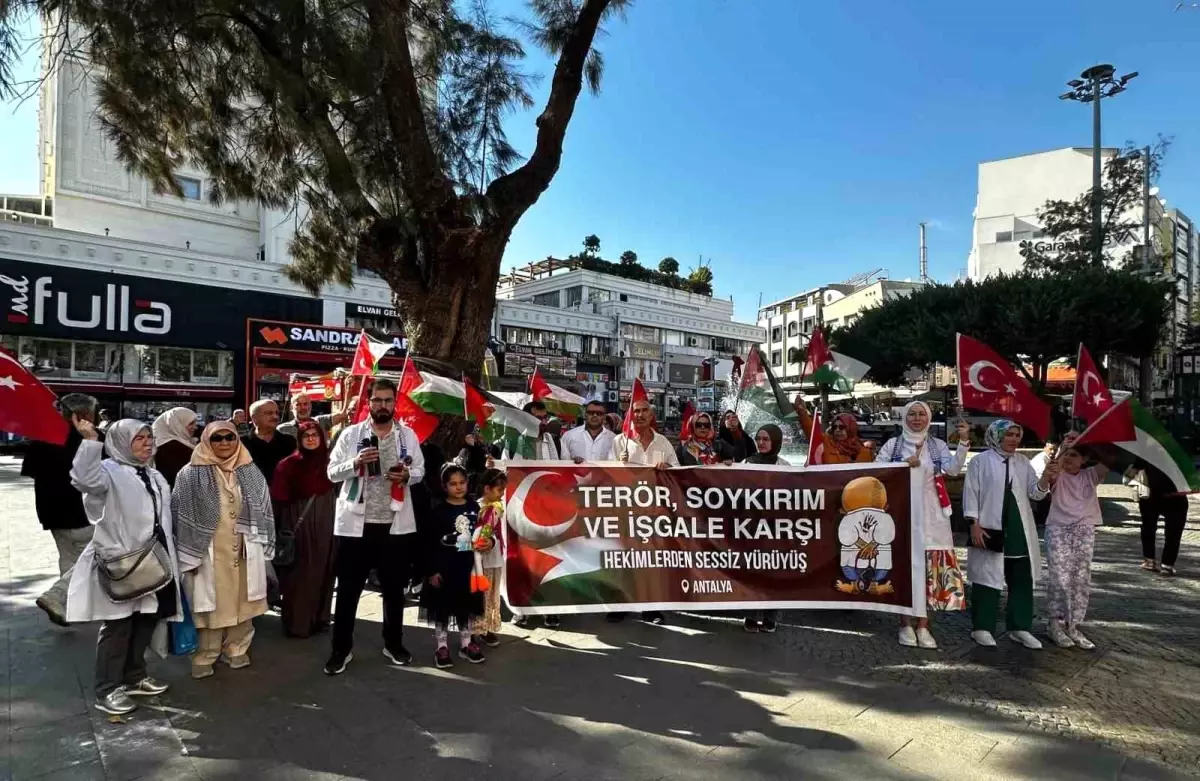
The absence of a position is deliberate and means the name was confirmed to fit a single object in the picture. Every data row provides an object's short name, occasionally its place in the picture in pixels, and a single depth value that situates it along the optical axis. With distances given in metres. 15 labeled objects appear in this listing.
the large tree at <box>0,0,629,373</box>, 6.23
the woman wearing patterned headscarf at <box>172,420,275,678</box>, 4.16
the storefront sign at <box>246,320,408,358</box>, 28.77
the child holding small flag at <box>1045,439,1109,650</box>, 5.04
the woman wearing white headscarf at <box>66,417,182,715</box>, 3.69
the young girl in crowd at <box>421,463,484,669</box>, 4.58
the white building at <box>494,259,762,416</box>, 43.72
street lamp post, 21.67
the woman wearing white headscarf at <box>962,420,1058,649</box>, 5.00
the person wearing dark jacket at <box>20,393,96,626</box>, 4.89
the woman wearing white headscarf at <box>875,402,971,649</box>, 5.07
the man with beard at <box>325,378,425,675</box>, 4.38
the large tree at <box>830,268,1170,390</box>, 24.30
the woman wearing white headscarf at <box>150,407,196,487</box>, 4.68
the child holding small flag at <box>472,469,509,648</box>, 4.85
